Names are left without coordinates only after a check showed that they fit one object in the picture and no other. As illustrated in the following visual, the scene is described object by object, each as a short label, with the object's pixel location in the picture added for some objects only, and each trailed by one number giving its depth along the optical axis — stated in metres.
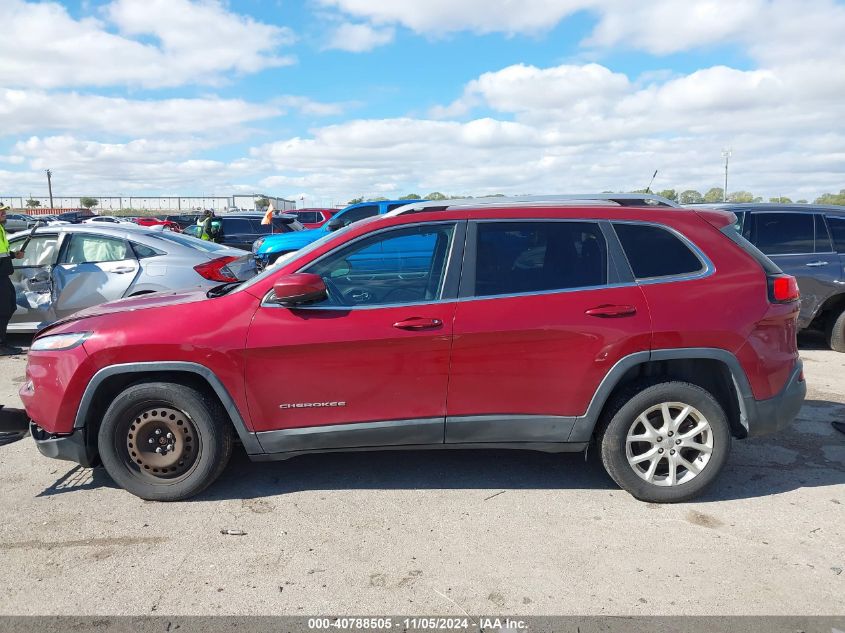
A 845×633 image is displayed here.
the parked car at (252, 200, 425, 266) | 12.68
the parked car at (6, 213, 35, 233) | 22.99
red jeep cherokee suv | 3.87
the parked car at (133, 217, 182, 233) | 27.53
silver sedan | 7.91
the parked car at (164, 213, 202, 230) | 38.98
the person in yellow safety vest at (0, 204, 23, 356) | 8.05
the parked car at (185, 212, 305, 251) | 19.09
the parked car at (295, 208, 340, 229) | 24.78
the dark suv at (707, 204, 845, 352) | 7.88
